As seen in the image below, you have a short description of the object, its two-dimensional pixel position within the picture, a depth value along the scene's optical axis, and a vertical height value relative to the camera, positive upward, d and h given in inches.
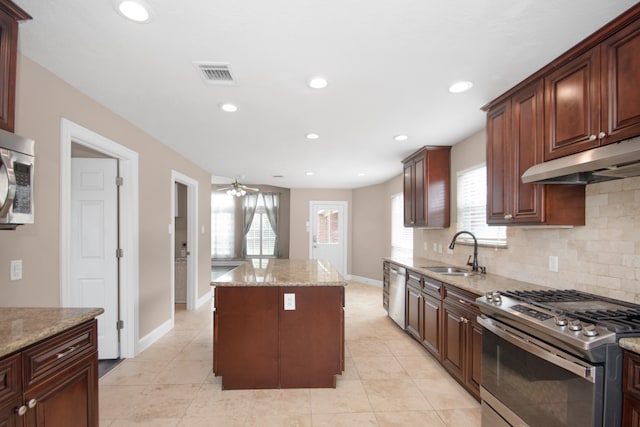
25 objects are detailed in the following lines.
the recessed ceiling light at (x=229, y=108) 104.9 +35.4
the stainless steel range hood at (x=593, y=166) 57.5 +9.7
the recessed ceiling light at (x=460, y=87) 89.2 +36.1
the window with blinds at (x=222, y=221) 340.8 -8.4
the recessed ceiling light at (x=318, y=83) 86.5 +36.2
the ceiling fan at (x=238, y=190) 235.6 +17.4
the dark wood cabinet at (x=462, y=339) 94.0 -40.0
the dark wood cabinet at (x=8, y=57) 56.2 +28.0
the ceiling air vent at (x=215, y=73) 79.5 +36.7
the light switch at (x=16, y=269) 73.7 -13.2
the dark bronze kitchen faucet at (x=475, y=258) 127.4 -18.2
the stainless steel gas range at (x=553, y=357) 52.5 -27.4
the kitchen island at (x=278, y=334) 104.2 -39.9
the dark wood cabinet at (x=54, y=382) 45.9 -27.5
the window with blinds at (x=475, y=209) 124.9 +1.8
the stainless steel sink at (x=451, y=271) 128.2 -24.1
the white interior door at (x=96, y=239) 125.6 -10.2
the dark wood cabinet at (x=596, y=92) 60.4 +26.3
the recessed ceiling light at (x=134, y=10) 57.2 +37.7
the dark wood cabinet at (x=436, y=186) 155.9 +13.3
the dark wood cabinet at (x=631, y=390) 49.4 -27.9
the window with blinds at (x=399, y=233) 228.2 -15.1
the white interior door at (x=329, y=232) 312.8 -18.5
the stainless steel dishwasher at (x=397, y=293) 153.6 -40.7
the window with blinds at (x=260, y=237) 338.0 -25.3
